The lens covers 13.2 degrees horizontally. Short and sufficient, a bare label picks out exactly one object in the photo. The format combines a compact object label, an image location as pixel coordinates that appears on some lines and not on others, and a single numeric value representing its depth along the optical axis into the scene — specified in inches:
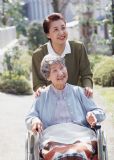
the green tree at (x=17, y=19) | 1056.8
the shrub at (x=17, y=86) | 494.9
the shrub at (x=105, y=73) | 512.4
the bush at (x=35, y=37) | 1037.2
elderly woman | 157.5
